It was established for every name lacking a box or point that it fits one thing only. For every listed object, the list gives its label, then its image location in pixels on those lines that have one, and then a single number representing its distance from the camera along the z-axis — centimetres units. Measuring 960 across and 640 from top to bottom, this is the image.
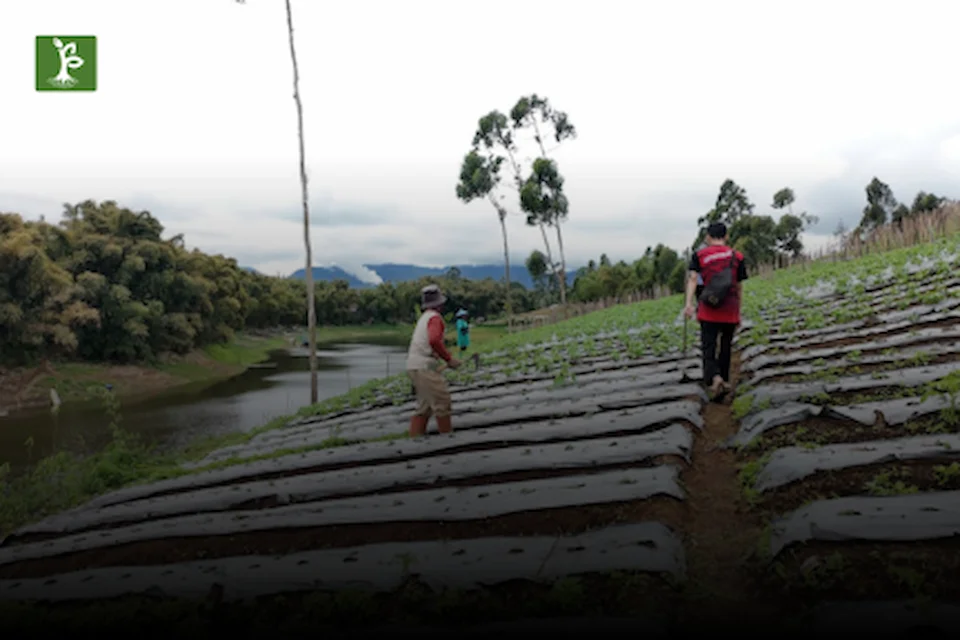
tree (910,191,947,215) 4109
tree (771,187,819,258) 4138
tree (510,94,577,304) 3494
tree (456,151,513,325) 3678
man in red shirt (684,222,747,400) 591
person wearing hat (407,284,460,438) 602
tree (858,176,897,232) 4550
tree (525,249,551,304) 4034
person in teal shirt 1837
